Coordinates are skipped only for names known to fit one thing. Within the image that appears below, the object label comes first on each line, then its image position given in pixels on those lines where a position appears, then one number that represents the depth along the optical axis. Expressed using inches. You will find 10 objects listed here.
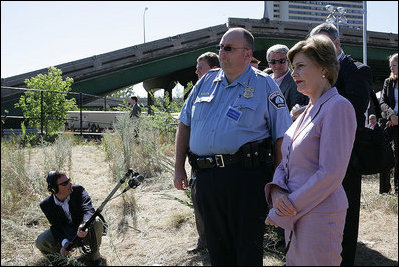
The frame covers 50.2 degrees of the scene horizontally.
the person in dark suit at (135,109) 493.4
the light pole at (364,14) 649.0
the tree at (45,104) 514.4
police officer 106.3
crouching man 182.1
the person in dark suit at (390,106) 209.9
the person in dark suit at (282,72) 161.2
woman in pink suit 79.7
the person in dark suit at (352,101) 121.4
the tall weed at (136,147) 315.9
